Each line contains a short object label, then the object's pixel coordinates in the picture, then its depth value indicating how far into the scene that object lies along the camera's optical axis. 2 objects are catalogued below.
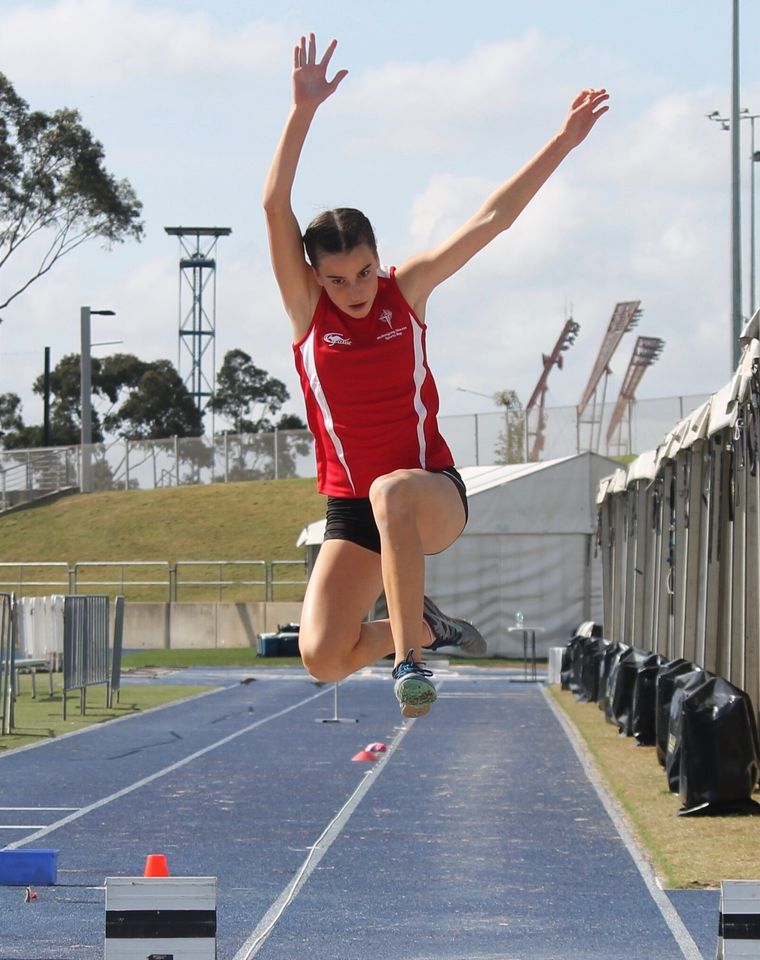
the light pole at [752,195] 32.47
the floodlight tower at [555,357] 83.56
